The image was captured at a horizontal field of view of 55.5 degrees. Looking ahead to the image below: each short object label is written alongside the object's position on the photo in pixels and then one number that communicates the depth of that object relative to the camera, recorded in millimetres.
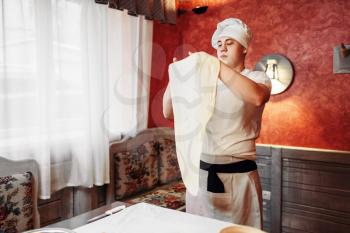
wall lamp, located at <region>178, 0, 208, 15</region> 3486
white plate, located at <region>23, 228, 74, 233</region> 1005
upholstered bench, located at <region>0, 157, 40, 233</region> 1848
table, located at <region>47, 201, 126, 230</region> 1194
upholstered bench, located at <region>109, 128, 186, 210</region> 2695
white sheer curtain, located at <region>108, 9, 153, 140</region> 2855
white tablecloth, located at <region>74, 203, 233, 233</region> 1112
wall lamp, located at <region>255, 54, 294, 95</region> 3064
